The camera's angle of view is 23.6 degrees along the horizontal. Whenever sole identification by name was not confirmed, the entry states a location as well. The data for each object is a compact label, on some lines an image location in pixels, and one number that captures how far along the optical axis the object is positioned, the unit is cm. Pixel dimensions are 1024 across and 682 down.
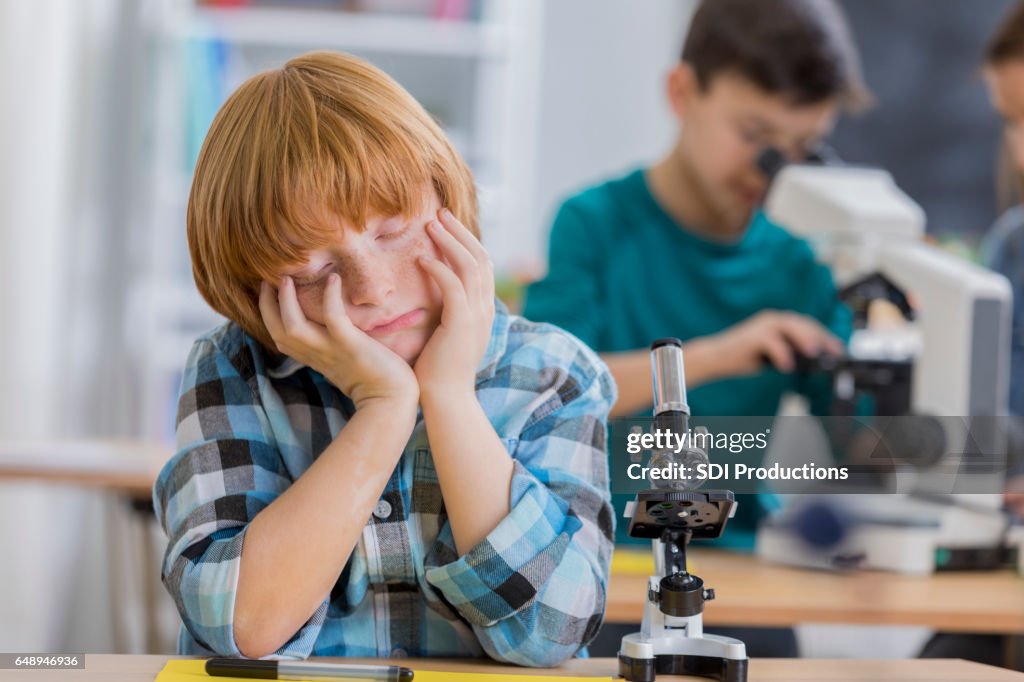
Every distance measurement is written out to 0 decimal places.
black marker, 146
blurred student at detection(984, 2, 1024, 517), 255
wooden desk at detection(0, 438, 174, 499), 274
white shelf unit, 411
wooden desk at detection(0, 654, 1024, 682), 149
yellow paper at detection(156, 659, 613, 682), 148
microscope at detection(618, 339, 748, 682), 148
